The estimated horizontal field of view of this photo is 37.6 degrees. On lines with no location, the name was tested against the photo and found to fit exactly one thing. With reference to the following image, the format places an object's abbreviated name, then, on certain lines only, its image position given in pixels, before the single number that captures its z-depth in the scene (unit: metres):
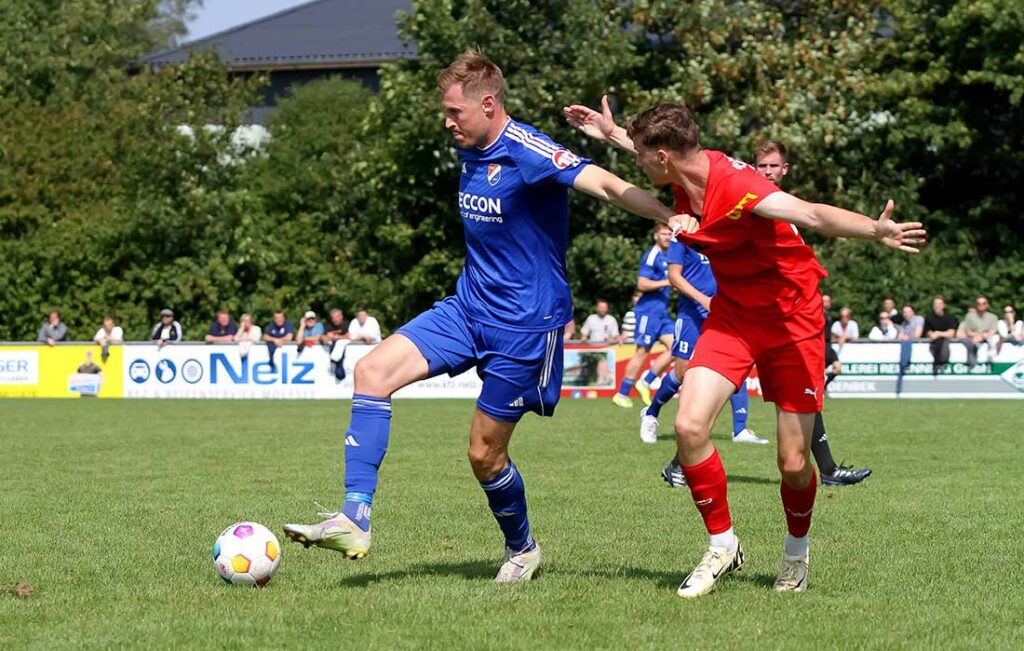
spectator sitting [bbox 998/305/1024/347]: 26.75
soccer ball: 6.76
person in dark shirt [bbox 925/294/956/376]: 26.41
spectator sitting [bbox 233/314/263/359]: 28.64
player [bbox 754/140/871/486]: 10.62
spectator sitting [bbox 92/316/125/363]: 28.72
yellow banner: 28.67
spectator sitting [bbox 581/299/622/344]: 29.42
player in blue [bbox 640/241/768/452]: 13.75
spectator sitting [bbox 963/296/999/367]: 26.39
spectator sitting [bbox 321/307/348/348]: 27.94
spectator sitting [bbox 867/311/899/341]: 27.80
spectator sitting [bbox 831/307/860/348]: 27.36
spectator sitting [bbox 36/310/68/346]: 30.50
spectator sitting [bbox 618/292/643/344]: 27.22
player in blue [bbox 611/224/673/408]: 17.03
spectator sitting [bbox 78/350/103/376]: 28.78
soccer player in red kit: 6.52
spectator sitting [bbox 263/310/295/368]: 28.11
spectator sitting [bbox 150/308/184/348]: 28.79
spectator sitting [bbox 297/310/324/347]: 28.83
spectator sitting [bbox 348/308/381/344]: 28.63
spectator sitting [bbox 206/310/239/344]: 28.91
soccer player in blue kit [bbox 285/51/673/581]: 6.67
